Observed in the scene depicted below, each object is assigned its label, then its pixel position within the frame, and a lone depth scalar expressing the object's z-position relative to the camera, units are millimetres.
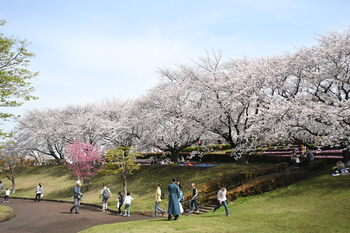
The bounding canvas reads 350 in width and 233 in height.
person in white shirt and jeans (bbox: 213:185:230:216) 15117
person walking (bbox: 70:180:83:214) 20758
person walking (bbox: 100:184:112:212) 23000
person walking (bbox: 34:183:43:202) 29844
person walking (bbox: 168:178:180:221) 13352
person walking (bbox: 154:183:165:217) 18170
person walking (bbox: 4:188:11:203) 29483
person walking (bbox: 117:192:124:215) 21219
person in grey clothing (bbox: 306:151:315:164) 26531
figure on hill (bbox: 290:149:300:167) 26609
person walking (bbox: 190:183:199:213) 18609
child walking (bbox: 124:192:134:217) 19923
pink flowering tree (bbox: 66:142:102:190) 34469
